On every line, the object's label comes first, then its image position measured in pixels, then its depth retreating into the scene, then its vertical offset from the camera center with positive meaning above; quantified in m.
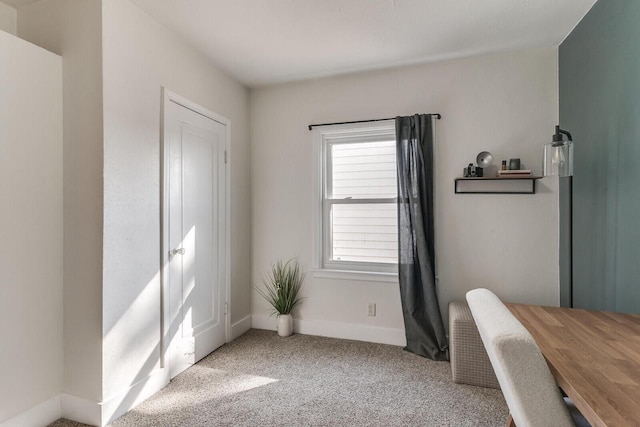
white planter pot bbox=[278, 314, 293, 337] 3.16 -1.10
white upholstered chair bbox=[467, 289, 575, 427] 0.91 -0.48
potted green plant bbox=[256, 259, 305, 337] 3.18 -0.80
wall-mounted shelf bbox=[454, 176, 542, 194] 2.62 +0.22
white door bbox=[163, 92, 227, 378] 2.36 -0.18
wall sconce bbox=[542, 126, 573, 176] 1.83 +0.32
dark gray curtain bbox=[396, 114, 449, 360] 2.71 -0.20
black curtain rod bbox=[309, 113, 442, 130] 2.81 +0.84
